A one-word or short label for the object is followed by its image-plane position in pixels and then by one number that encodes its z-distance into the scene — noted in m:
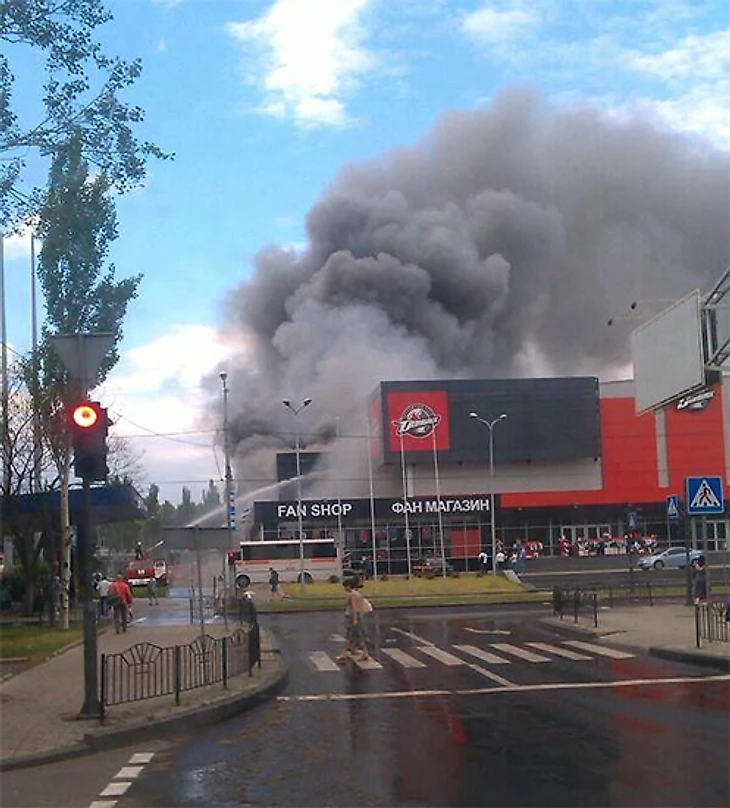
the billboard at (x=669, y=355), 24.03
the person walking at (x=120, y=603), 25.92
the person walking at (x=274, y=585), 45.31
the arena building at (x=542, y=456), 71.62
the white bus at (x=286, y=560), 54.50
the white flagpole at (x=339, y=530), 63.42
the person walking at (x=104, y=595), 30.33
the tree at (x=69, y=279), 14.58
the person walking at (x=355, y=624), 18.23
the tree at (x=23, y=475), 29.98
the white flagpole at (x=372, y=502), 54.99
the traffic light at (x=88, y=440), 11.93
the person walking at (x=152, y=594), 43.92
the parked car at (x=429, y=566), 57.86
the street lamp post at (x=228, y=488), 52.26
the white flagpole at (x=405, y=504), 59.94
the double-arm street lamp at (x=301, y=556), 52.75
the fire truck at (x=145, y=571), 62.28
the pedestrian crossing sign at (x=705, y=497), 19.75
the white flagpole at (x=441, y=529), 56.17
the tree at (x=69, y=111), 13.09
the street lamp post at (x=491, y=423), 68.03
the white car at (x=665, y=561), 57.50
